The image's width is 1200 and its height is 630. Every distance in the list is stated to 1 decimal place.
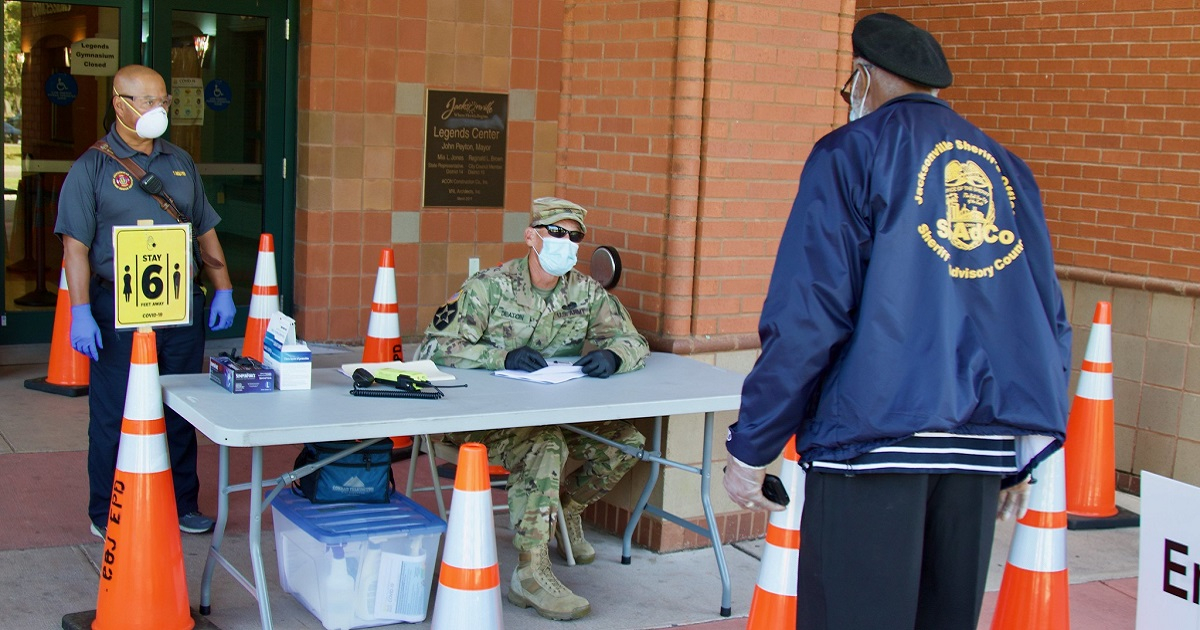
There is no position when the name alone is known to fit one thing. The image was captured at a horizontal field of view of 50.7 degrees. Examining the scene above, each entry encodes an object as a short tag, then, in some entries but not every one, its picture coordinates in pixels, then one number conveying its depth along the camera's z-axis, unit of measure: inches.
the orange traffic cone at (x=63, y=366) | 296.0
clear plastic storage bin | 169.0
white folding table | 153.2
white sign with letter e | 158.2
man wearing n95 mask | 194.5
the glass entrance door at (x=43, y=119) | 318.7
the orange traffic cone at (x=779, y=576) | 163.5
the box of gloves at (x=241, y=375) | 167.8
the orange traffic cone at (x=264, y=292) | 281.3
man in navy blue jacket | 109.8
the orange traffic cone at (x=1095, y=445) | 253.8
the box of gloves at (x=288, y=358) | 171.2
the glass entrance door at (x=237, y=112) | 337.1
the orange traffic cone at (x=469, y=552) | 151.5
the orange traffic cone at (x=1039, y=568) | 179.8
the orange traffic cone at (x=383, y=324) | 267.1
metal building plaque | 359.9
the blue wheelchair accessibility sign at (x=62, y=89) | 322.7
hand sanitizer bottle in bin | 168.7
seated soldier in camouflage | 184.2
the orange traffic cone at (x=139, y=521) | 161.8
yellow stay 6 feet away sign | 174.4
